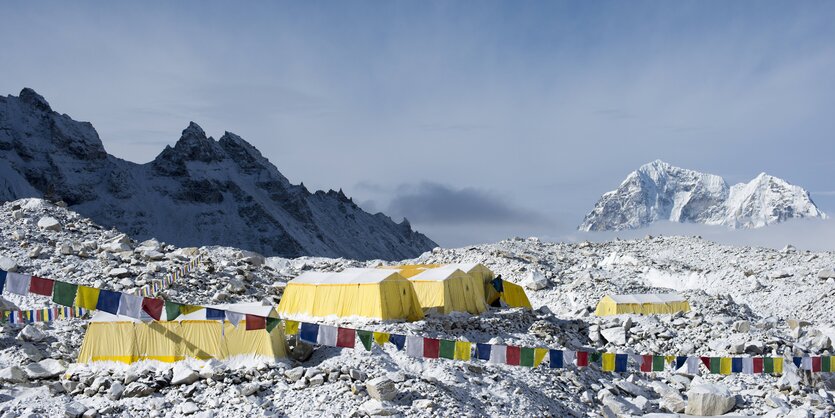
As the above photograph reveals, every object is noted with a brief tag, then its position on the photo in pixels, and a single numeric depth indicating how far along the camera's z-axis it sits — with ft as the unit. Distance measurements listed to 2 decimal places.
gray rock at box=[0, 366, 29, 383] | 52.24
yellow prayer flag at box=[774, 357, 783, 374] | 63.16
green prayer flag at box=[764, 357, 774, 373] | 62.76
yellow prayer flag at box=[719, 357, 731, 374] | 61.52
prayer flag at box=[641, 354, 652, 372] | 60.73
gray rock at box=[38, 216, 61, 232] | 106.52
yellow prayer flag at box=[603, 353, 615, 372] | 60.34
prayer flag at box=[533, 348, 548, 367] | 56.65
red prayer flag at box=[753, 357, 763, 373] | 62.49
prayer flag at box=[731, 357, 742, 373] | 62.49
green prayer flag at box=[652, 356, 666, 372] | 61.16
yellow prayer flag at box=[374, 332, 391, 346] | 53.72
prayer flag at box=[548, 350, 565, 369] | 57.82
